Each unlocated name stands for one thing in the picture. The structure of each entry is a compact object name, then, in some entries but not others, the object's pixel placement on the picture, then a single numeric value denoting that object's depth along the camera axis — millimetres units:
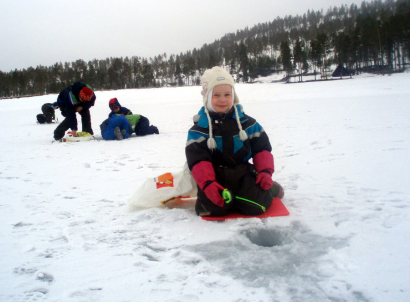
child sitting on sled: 2047
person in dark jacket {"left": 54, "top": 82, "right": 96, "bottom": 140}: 5996
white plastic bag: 2303
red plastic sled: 2039
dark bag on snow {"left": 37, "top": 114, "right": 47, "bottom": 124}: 10836
